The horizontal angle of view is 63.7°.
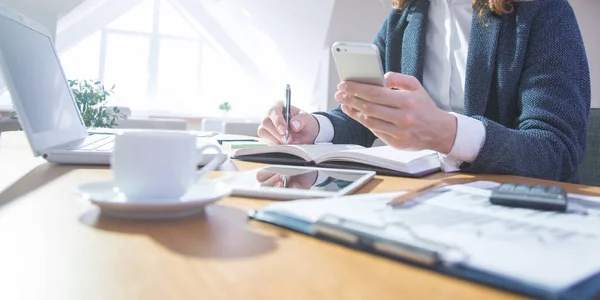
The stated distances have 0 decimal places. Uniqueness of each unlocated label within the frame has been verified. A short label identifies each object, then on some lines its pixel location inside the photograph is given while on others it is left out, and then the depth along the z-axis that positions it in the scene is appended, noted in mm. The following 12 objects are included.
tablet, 563
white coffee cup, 445
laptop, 708
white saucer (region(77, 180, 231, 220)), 426
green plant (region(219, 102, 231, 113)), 5877
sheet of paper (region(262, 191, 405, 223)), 430
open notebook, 825
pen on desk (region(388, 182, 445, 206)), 483
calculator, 498
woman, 756
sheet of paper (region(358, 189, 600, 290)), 301
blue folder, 275
